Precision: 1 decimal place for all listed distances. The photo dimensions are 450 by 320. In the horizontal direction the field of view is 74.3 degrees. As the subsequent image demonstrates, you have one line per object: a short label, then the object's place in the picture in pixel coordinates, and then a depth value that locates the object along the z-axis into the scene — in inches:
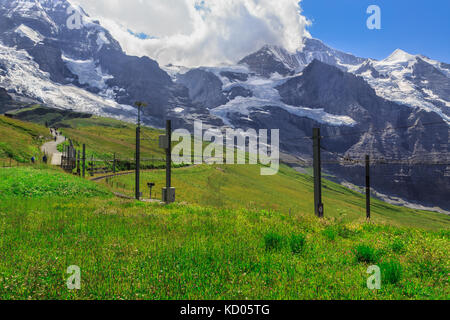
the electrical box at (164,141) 934.4
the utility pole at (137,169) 1338.6
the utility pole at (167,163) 927.0
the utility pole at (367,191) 1158.6
